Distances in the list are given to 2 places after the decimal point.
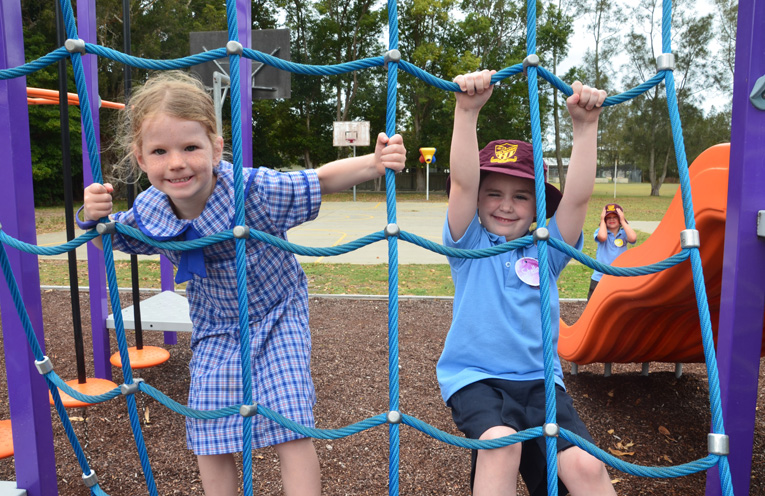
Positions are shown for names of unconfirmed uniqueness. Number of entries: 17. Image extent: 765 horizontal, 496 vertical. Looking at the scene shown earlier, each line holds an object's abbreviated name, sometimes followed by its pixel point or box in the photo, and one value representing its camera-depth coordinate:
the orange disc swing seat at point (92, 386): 2.25
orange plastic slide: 1.51
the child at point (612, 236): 3.92
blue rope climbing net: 1.16
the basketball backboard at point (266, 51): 6.18
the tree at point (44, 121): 15.13
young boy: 1.29
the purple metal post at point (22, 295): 1.44
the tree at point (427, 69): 23.20
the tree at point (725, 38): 27.39
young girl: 1.33
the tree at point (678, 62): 28.30
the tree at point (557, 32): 25.19
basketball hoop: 19.92
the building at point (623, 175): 58.00
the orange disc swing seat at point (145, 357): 2.57
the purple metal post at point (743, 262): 1.16
